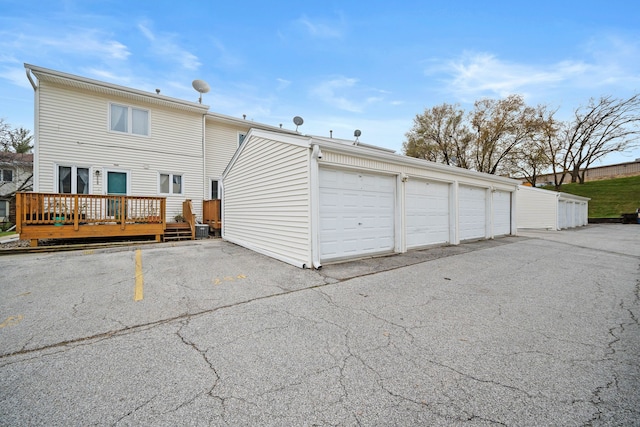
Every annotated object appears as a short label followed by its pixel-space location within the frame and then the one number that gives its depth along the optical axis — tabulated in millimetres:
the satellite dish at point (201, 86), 12484
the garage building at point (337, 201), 5809
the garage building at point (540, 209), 16625
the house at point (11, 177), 18547
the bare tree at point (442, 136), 24547
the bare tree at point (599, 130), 24102
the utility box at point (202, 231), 10547
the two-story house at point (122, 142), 9398
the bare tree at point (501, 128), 22297
